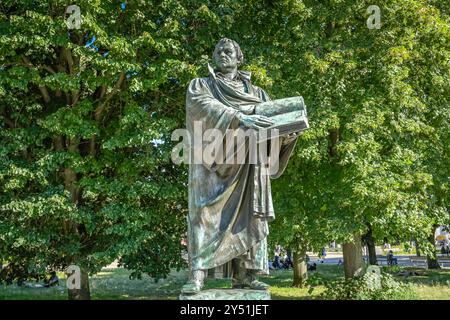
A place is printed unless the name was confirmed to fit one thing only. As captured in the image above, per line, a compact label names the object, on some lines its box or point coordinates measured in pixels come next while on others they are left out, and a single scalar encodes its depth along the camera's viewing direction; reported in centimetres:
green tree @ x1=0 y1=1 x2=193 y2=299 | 1100
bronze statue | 455
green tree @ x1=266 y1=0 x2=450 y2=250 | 1179
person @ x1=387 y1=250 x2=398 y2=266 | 2802
